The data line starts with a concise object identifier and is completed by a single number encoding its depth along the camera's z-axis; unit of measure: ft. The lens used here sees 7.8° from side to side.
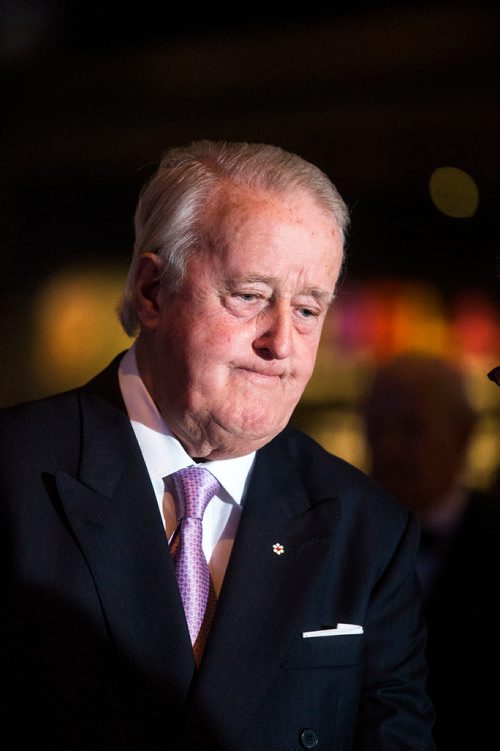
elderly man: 9.38
